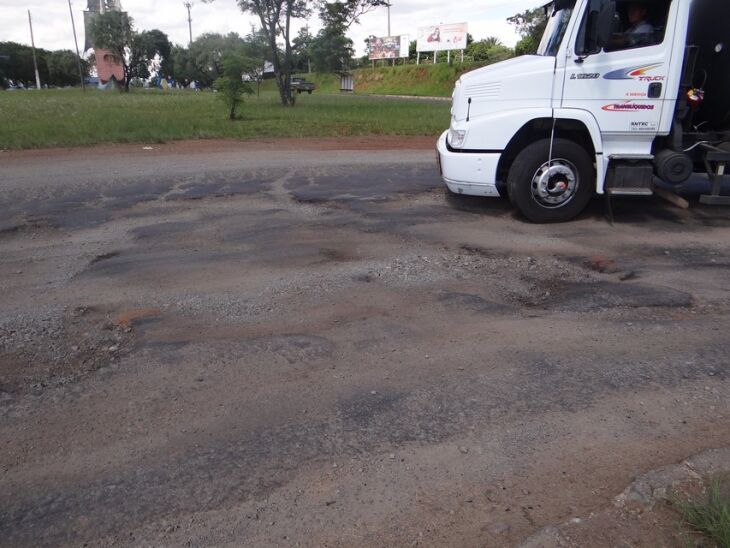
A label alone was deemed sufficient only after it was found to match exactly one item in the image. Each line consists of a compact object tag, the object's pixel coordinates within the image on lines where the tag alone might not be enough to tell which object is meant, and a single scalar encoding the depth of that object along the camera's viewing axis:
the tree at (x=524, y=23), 31.73
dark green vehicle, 56.25
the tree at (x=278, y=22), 28.55
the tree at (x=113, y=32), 57.59
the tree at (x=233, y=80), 18.95
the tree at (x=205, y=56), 71.79
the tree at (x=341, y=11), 30.53
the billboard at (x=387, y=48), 72.69
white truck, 6.66
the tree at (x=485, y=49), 51.02
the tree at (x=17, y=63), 84.12
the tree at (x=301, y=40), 34.34
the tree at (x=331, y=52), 48.06
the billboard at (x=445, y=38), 59.78
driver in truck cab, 6.66
